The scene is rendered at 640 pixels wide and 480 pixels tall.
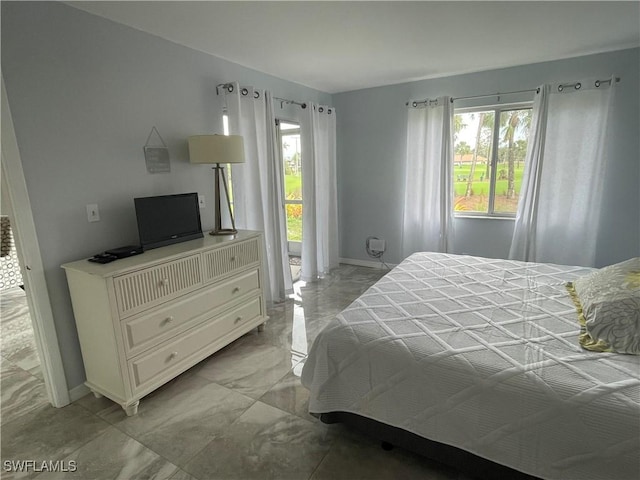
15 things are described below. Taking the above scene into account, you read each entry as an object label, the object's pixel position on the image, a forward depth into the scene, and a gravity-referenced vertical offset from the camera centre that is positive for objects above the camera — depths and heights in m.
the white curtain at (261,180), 3.16 -0.03
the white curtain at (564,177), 3.30 -0.09
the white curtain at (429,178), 3.96 -0.08
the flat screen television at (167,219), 2.28 -0.28
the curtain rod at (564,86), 3.20 +0.80
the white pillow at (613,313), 1.44 -0.66
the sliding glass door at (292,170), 4.62 +0.07
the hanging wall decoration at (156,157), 2.50 +0.17
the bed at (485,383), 1.19 -0.85
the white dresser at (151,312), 1.90 -0.83
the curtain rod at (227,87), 2.98 +0.79
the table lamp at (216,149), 2.58 +0.22
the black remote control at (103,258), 2.01 -0.46
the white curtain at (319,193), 4.09 -0.23
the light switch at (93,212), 2.18 -0.20
